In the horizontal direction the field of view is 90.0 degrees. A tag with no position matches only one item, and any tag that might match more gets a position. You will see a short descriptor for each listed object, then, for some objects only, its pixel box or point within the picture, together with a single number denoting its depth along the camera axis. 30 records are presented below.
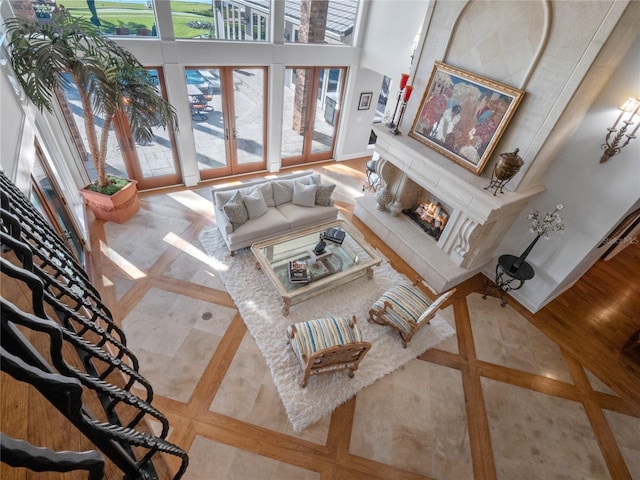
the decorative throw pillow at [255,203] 4.43
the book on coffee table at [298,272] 3.83
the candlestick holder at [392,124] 4.83
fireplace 3.89
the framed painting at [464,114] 3.61
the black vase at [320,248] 4.21
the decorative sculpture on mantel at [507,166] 3.42
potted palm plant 3.20
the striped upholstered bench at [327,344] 2.91
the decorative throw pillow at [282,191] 4.82
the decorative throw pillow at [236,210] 4.26
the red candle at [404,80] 4.44
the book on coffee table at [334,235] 4.36
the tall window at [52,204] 3.13
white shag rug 3.16
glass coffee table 3.85
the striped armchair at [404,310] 3.48
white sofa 4.36
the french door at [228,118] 5.26
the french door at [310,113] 6.06
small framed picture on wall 6.64
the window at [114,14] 3.88
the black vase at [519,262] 4.02
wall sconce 3.05
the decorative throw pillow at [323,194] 4.95
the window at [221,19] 4.50
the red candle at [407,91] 4.42
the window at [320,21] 5.29
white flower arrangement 3.65
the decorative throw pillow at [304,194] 4.86
